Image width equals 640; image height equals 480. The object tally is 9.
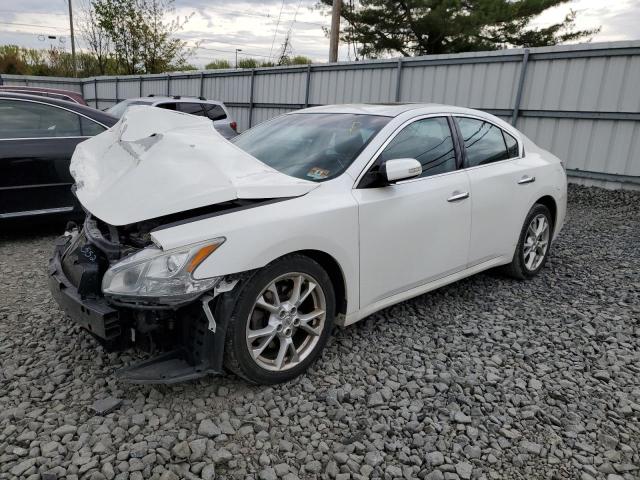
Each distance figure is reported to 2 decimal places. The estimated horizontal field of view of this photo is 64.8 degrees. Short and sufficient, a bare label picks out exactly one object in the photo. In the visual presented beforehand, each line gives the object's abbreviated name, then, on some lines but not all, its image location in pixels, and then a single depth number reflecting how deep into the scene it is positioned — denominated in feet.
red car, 29.49
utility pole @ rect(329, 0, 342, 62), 49.12
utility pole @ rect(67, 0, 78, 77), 107.34
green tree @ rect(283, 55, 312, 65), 80.02
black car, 16.69
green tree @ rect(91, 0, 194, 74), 89.97
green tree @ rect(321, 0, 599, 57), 54.80
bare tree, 92.99
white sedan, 8.05
